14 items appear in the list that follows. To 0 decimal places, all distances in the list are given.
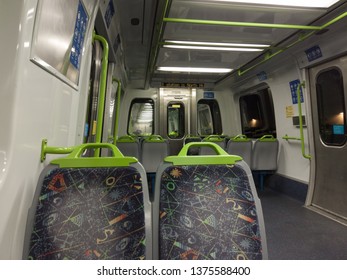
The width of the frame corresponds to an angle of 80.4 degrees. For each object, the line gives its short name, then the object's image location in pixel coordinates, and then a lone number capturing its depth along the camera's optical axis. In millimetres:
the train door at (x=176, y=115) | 5641
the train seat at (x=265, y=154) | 4055
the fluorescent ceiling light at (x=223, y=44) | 2832
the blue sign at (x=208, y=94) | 5945
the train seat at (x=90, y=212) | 874
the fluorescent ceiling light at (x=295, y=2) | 1946
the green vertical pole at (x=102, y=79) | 1687
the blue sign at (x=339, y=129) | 2808
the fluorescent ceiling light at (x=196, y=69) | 4214
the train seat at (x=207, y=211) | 971
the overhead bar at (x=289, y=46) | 2127
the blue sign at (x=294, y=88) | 3603
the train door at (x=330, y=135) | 2787
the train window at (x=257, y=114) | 4840
